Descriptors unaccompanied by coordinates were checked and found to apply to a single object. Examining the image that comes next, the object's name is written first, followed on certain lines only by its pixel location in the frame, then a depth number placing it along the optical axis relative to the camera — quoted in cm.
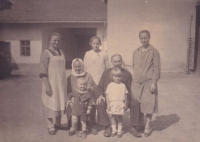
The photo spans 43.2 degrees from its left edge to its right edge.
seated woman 381
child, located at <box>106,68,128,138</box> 376
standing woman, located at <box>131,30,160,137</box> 392
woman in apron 380
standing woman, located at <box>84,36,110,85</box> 424
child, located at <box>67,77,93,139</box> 379
